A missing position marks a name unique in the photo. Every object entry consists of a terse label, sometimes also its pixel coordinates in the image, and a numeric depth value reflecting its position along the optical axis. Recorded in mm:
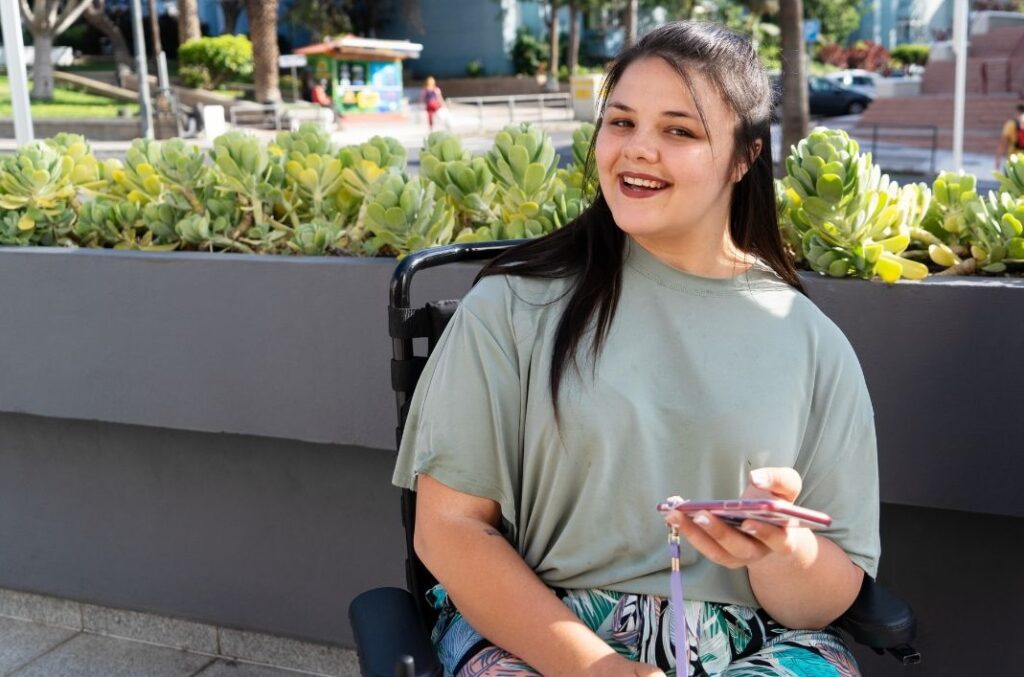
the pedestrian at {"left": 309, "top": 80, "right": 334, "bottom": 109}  32375
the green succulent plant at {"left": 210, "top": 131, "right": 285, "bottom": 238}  2986
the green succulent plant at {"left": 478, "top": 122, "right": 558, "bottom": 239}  2795
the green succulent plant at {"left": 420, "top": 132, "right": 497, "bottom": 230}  2840
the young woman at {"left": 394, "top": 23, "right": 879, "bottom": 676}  1781
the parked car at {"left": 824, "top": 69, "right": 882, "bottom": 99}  42188
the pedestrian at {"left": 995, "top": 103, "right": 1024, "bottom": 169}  14062
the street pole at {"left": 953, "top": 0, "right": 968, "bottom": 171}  13805
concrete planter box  2283
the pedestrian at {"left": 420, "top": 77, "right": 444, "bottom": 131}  29906
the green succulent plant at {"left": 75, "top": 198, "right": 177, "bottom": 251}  3184
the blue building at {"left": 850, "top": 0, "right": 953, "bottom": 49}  67456
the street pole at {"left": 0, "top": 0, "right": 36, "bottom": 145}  4367
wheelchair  1688
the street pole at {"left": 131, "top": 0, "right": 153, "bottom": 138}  25438
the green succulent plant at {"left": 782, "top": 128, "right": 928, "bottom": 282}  2316
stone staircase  23609
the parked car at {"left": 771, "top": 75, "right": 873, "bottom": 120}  37875
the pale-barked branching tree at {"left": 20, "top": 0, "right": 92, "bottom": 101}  31328
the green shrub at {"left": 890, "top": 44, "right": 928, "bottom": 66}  54125
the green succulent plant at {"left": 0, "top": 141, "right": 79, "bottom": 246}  3217
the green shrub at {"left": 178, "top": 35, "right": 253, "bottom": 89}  34500
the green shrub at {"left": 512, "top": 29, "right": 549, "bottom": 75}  48344
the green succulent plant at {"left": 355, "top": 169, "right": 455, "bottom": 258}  2676
